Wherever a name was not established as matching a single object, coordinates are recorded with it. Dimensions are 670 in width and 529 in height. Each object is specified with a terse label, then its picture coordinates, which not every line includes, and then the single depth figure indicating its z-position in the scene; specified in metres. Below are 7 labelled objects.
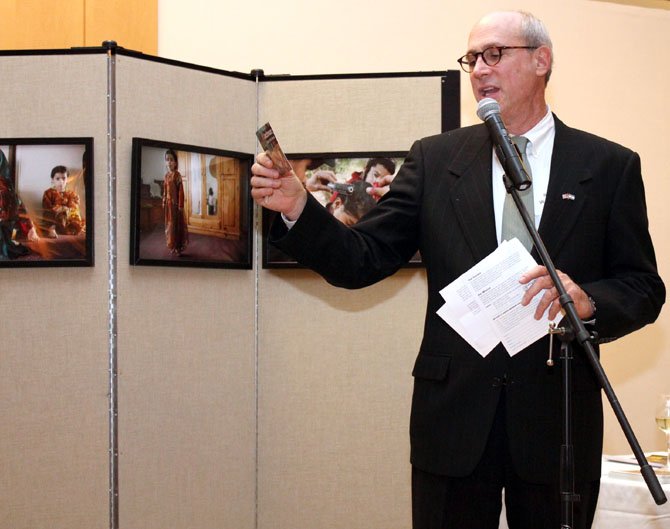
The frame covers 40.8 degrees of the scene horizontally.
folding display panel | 3.30
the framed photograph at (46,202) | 3.28
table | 2.84
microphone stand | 1.62
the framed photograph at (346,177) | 3.65
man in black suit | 1.96
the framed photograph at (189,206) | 3.34
